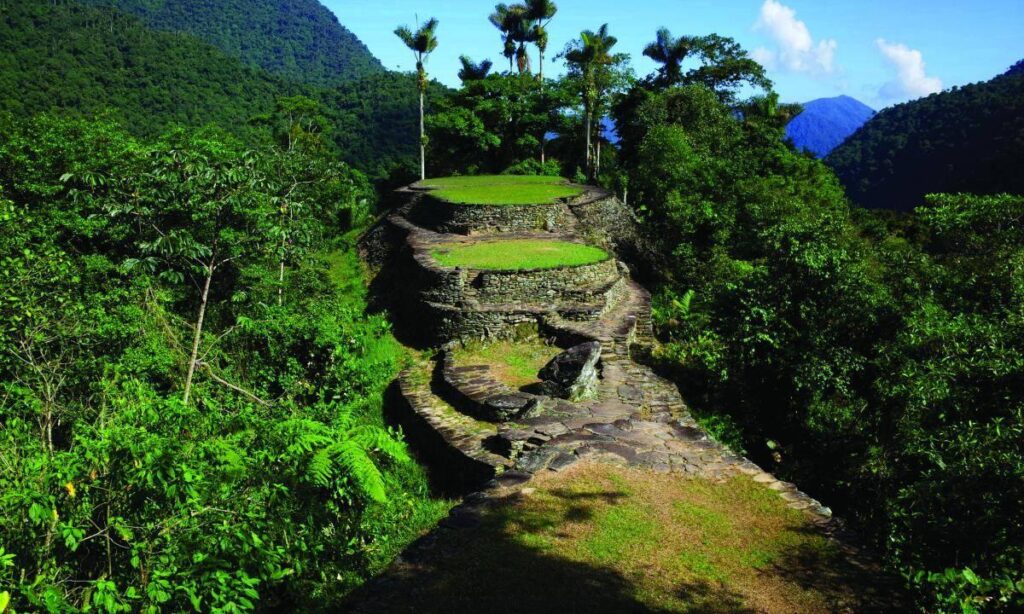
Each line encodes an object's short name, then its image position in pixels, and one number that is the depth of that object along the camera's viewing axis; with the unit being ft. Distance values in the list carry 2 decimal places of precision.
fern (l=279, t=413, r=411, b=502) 17.35
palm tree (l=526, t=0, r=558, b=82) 121.29
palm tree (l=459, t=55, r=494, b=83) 122.82
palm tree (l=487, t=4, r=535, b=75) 123.65
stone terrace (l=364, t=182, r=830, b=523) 28.45
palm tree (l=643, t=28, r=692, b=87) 117.19
